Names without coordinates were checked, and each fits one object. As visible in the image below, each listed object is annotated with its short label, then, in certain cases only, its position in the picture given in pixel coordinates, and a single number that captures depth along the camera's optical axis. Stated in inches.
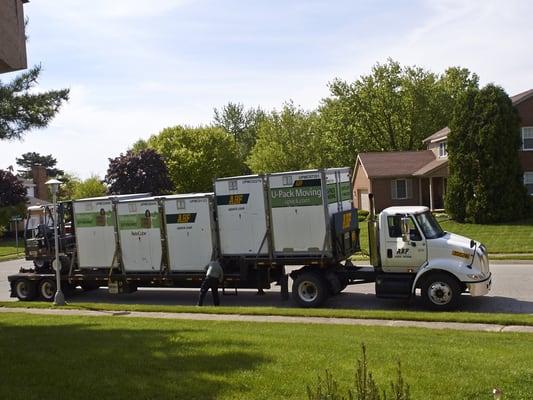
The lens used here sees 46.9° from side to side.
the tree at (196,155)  2586.1
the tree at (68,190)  2895.7
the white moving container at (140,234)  688.4
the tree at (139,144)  3439.0
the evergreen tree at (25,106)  516.1
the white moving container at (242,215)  621.9
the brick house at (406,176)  1722.4
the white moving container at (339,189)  609.9
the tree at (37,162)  3917.3
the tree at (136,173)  2135.8
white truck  558.3
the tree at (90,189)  2645.2
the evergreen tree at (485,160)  1273.4
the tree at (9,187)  1974.7
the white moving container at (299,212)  594.2
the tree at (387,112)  2299.5
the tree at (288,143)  2449.6
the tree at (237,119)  3976.4
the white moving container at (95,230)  721.6
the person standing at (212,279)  623.2
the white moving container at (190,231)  656.4
